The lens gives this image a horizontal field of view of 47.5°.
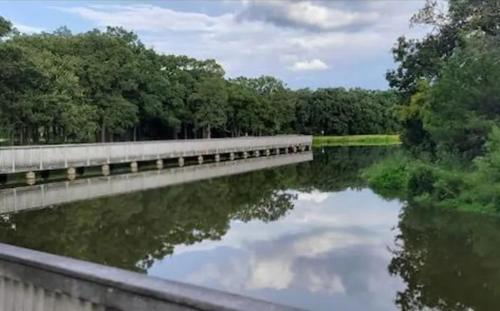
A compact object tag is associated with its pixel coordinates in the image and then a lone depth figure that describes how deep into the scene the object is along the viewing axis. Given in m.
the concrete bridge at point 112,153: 19.64
